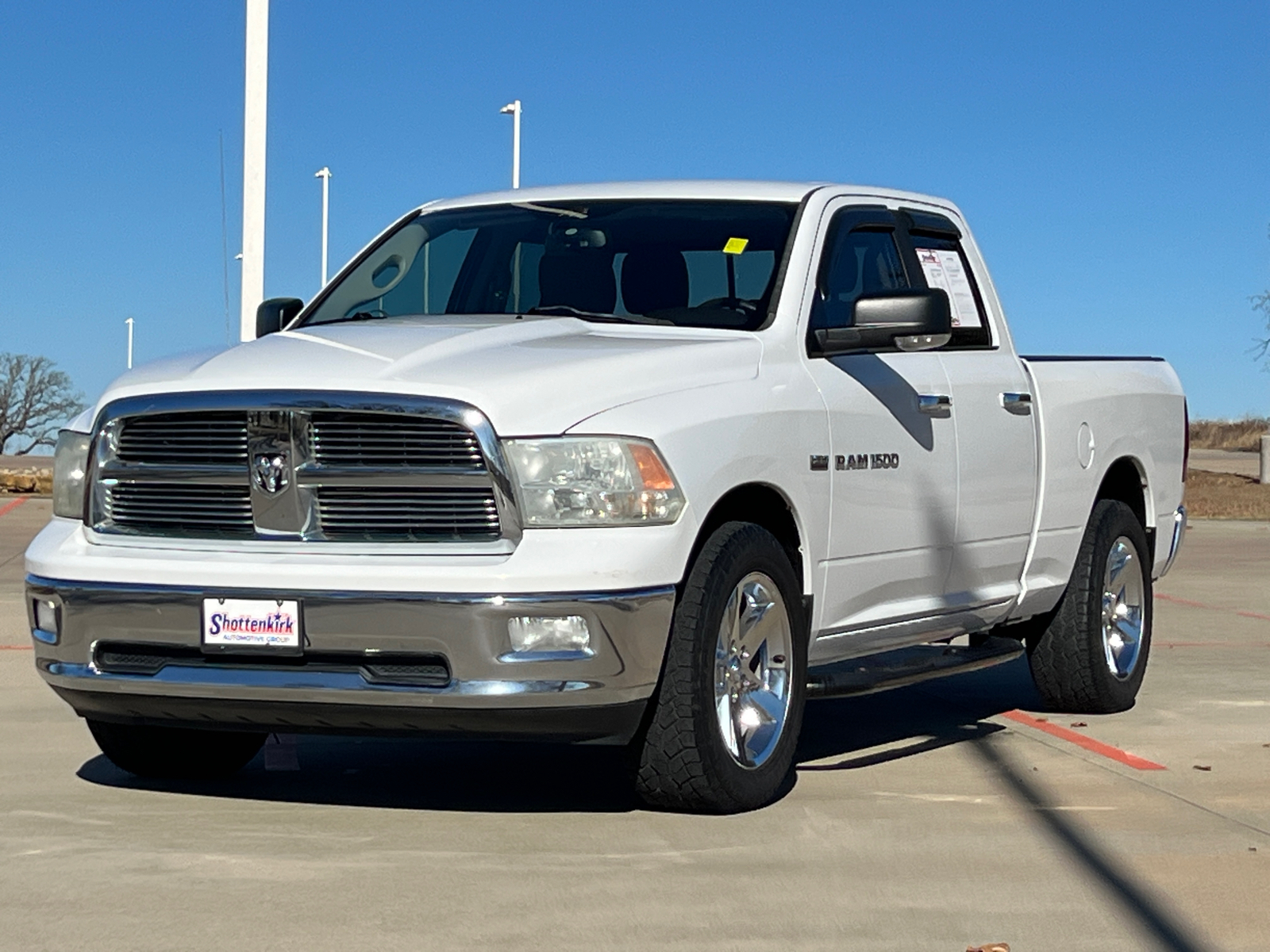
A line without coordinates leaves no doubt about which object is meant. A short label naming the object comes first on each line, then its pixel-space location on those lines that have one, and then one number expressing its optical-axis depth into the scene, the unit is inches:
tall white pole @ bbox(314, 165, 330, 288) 1840.6
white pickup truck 234.4
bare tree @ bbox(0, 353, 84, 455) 2856.8
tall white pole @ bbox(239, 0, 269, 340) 649.6
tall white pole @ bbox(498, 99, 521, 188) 1444.4
